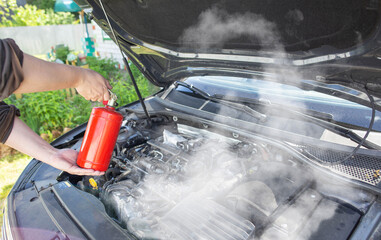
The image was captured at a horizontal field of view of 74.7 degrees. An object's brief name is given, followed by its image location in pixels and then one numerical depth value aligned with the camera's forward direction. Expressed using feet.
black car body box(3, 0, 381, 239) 3.89
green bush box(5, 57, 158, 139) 12.60
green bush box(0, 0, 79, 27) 26.93
